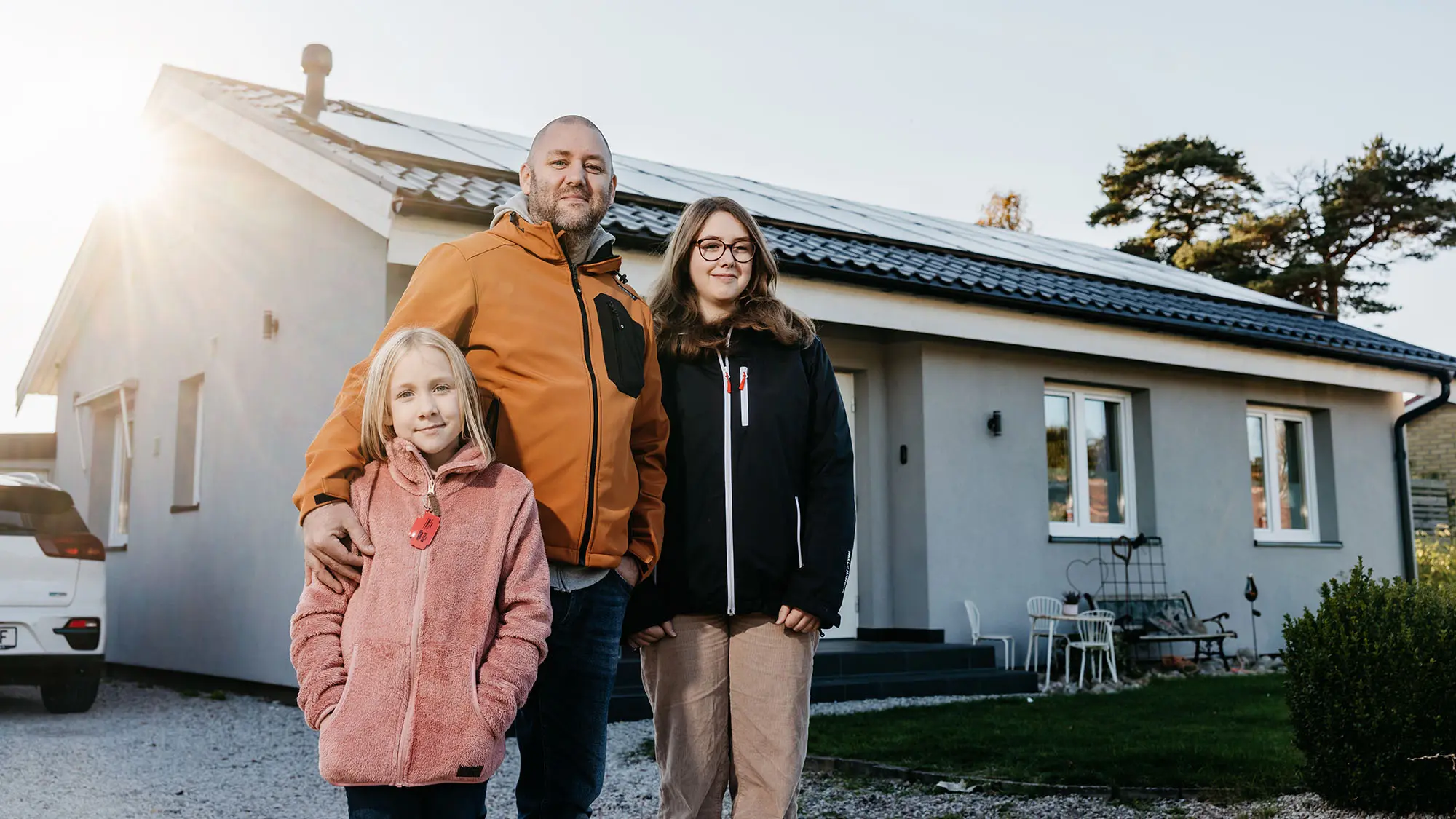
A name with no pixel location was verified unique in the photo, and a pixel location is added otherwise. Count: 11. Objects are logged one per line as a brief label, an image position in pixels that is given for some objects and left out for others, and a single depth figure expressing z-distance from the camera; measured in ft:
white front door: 28.91
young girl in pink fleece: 6.52
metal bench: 29.17
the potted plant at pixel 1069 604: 27.55
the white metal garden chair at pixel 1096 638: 25.95
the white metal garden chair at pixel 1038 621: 27.81
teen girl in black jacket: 8.16
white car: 21.47
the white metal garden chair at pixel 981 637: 27.68
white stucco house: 24.22
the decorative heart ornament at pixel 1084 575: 30.19
